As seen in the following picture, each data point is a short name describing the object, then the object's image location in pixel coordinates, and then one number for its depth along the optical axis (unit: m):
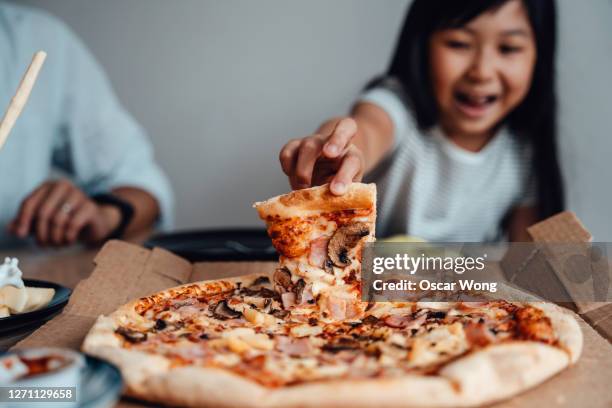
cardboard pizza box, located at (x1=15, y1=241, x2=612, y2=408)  0.45
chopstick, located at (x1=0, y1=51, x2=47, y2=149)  0.50
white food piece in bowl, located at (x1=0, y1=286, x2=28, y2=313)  0.55
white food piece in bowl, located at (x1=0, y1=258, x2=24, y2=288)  0.55
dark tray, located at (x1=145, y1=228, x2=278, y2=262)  0.74
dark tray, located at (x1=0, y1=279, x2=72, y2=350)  0.53
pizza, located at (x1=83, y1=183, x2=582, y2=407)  0.42
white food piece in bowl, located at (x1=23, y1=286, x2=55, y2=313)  0.56
